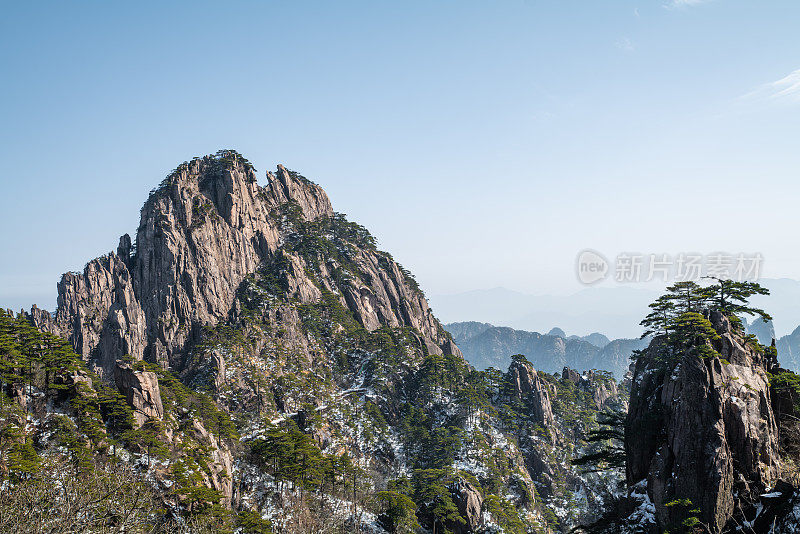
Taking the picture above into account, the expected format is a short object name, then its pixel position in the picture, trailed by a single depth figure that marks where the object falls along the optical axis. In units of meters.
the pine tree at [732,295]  45.62
